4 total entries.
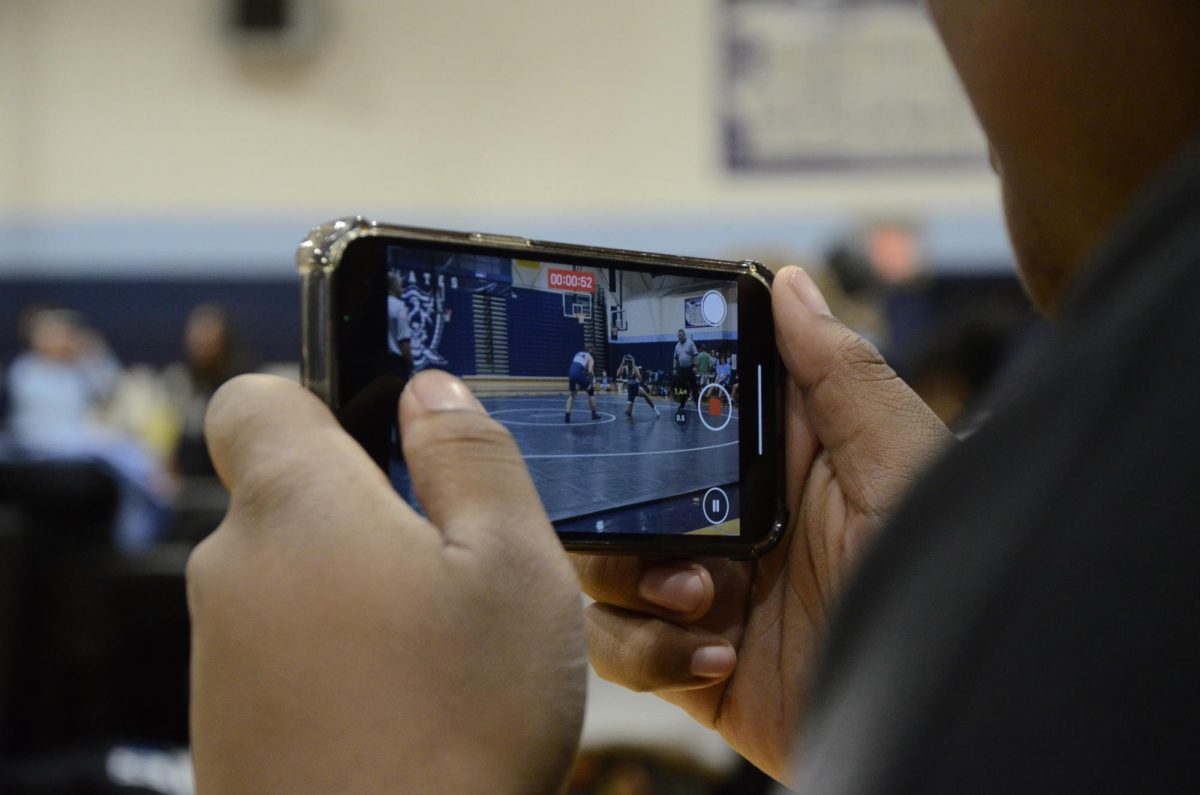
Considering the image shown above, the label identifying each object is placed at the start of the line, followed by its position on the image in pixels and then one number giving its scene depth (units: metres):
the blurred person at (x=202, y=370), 4.44
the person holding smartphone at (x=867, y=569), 0.24
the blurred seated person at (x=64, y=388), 4.98
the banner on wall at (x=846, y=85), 5.84
